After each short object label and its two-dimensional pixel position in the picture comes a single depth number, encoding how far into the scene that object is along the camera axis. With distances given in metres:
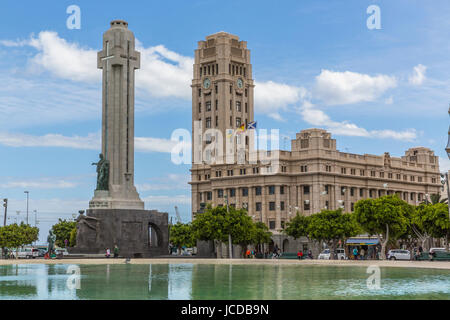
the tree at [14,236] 90.06
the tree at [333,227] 76.81
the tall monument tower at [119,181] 64.44
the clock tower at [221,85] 140.25
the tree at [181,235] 110.89
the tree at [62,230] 116.10
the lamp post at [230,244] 71.39
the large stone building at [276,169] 114.56
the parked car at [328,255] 77.75
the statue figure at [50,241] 67.88
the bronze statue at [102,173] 68.07
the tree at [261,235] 91.05
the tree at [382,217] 68.25
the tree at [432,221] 67.94
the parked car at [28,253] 97.22
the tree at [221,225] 70.88
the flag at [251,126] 95.21
